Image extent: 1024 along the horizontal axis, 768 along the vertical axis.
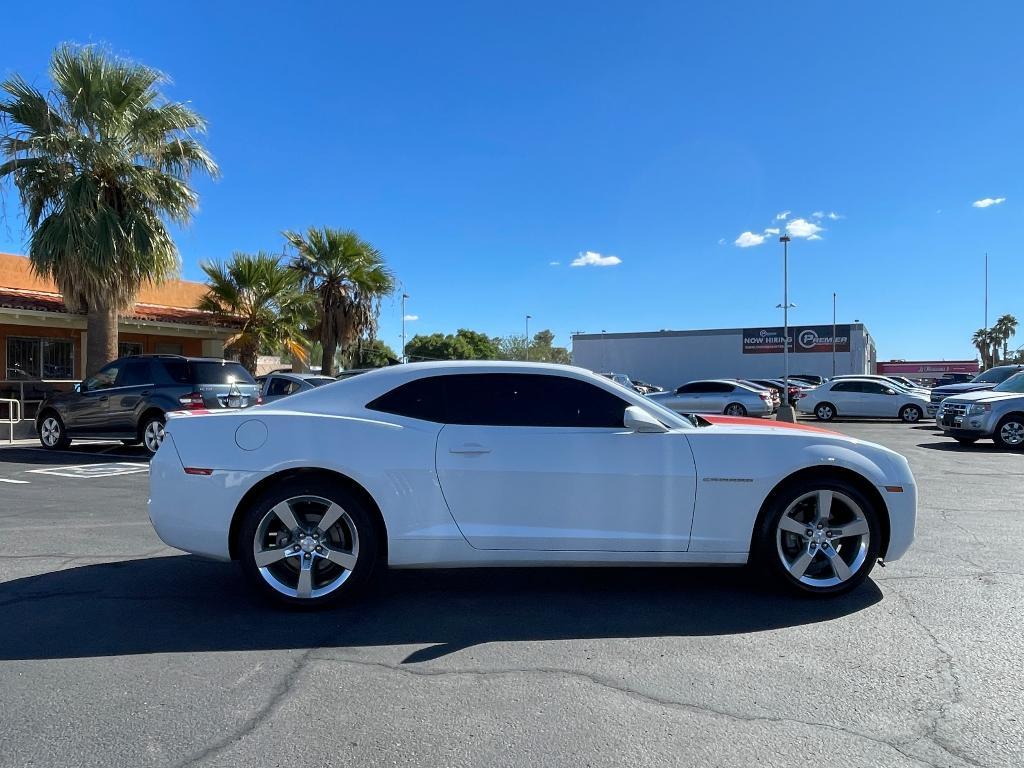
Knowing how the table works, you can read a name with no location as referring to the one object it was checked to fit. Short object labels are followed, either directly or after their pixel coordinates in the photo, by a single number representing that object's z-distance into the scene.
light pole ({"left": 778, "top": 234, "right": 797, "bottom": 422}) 38.30
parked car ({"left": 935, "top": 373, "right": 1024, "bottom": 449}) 13.63
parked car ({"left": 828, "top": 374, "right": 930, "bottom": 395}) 22.60
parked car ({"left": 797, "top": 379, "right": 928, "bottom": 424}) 21.61
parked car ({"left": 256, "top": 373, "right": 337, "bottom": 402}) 12.62
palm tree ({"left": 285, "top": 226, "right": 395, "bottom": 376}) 22.14
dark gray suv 11.58
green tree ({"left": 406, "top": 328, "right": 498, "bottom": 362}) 65.31
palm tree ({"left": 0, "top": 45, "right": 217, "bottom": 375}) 14.45
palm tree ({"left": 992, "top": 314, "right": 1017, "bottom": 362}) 80.50
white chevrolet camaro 4.16
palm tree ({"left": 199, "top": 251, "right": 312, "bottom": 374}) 19.20
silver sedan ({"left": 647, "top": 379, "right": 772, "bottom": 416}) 20.84
